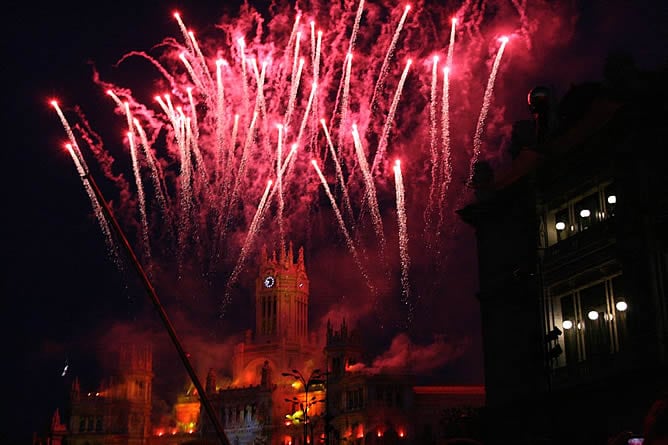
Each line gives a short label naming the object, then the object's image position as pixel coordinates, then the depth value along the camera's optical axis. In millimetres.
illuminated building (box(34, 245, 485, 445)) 89812
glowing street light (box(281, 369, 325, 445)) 100438
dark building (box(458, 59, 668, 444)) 30141
